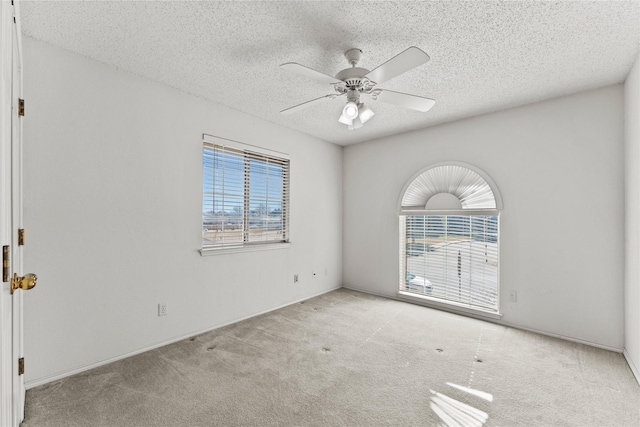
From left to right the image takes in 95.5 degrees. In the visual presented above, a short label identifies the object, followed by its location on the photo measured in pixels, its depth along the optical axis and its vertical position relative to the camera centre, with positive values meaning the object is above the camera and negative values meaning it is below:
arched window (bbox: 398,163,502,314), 3.62 -0.28
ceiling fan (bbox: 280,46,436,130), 1.82 +0.96
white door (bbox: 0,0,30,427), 1.02 +0.00
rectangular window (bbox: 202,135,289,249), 3.29 +0.26
